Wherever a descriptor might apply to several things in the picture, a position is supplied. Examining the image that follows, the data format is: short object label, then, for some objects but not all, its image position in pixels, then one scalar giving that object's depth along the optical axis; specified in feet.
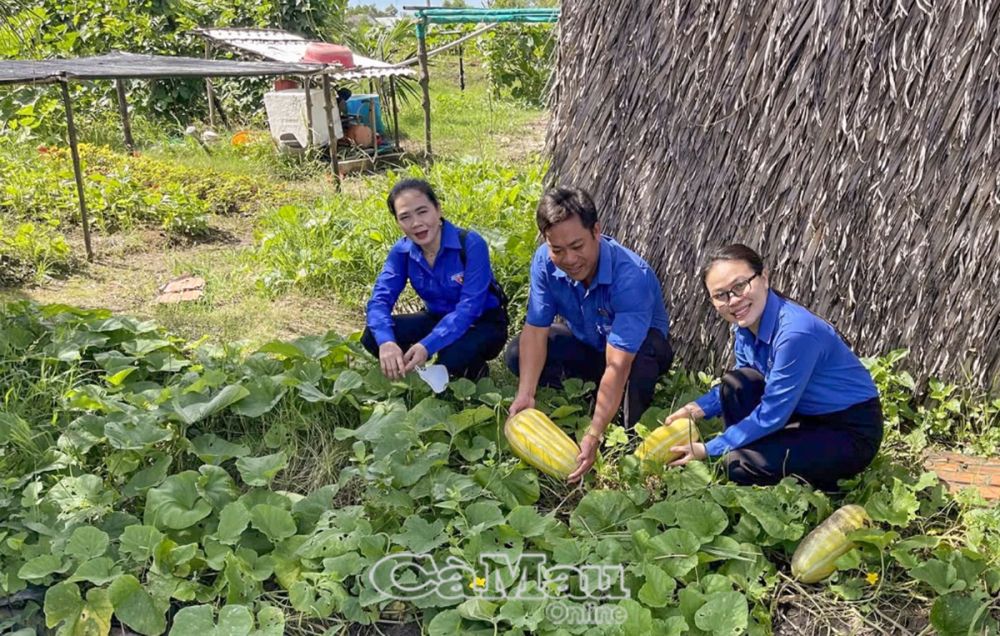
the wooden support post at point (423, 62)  30.09
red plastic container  31.63
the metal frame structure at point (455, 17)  30.27
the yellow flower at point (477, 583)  7.97
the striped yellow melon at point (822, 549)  8.20
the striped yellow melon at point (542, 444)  9.79
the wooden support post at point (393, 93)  31.83
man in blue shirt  9.82
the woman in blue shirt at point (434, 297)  11.39
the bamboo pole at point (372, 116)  31.45
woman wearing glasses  8.88
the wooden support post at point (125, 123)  28.64
